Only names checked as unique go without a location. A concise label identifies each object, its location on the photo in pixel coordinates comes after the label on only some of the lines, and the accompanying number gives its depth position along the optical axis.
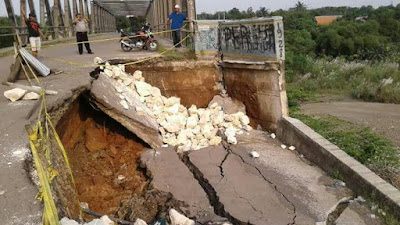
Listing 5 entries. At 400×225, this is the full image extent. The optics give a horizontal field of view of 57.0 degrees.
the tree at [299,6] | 61.24
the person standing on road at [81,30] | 10.98
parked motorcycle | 11.99
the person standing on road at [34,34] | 9.58
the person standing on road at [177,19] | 10.74
